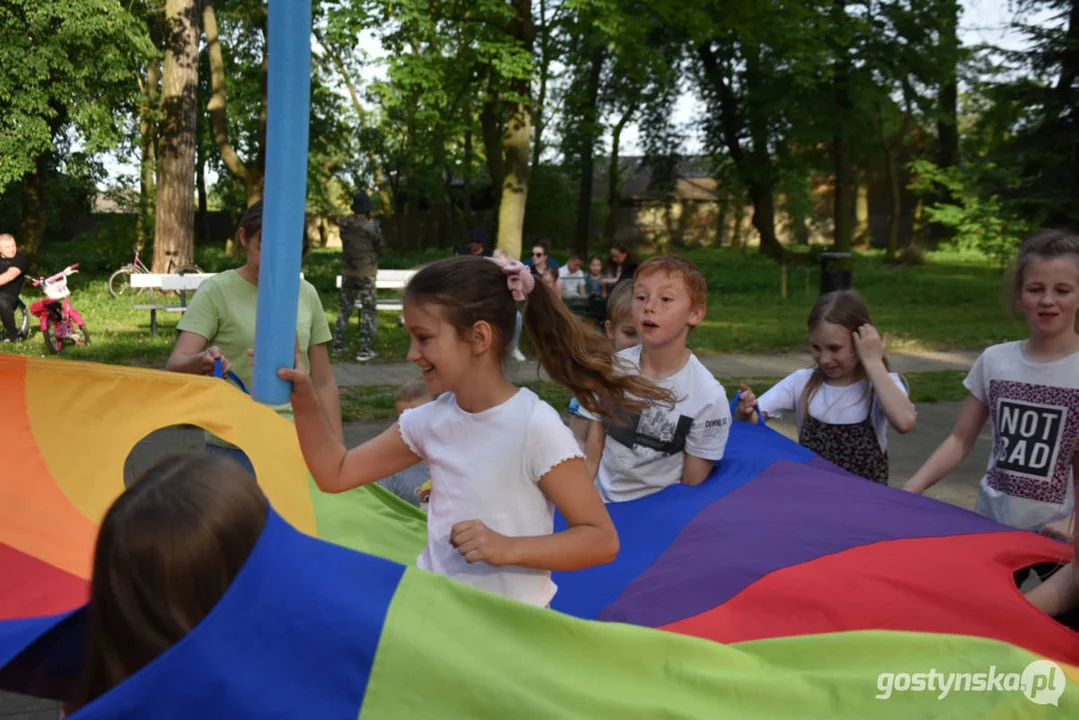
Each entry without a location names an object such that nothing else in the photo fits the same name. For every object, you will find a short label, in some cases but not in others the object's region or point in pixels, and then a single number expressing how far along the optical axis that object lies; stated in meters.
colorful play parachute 1.93
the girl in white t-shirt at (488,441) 2.66
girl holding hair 4.41
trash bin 11.77
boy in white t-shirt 4.15
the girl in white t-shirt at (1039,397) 3.66
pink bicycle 12.98
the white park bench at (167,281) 14.70
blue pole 2.38
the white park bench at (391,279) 16.30
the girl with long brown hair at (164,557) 1.67
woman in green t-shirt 4.17
